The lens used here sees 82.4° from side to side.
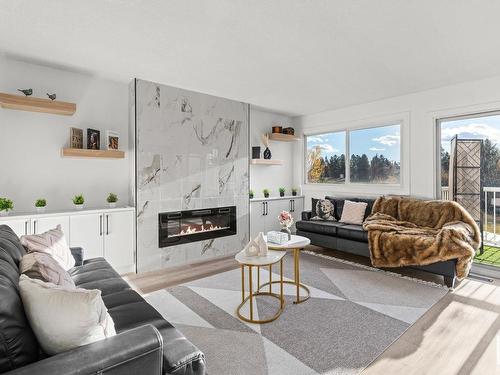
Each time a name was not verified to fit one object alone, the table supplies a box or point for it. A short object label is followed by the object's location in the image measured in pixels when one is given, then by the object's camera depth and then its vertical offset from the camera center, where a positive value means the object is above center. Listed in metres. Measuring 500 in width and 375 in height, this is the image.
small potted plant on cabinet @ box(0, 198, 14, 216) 2.98 -0.20
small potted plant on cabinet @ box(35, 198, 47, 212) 3.22 -0.20
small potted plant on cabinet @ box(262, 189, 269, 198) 5.59 -0.13
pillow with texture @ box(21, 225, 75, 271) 2.12 -0.45
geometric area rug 1.99 -1.19
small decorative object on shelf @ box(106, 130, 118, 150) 3.75 +0.63
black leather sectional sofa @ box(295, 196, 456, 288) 3.23 -0.78
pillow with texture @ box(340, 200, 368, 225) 4.62 -0.45
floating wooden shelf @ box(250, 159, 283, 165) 5.34 +0.46
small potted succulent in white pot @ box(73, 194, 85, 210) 3.46 -0.17
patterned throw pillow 4.98 -0.44
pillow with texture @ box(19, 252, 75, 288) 1.57 -0.47
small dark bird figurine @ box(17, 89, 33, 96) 3.10 +1.04
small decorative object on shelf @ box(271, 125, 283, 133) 5.67 +1.13
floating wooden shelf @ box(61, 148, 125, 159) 3.43 +0.42
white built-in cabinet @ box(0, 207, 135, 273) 3.04 -0.50
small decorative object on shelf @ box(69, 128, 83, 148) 3.51 +0.61
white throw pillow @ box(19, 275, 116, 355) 1.14 -0.52
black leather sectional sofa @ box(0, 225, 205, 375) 1.02 -0.64
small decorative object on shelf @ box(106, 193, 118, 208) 3.70 -0.17
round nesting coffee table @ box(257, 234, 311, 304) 2.86 -0.61
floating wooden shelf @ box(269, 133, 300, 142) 5.66 +0.98
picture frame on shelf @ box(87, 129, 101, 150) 3.63 +0.61
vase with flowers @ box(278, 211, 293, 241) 3.20 -0.39
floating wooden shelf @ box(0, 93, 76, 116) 3.04 +0.92
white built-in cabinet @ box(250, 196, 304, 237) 5.20 -0.49
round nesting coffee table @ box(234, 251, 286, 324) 2.50 -0.67
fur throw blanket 3.17 -0.60
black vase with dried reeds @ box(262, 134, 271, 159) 5.62 +0.83
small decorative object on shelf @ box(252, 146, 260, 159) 5.42 +0.64
